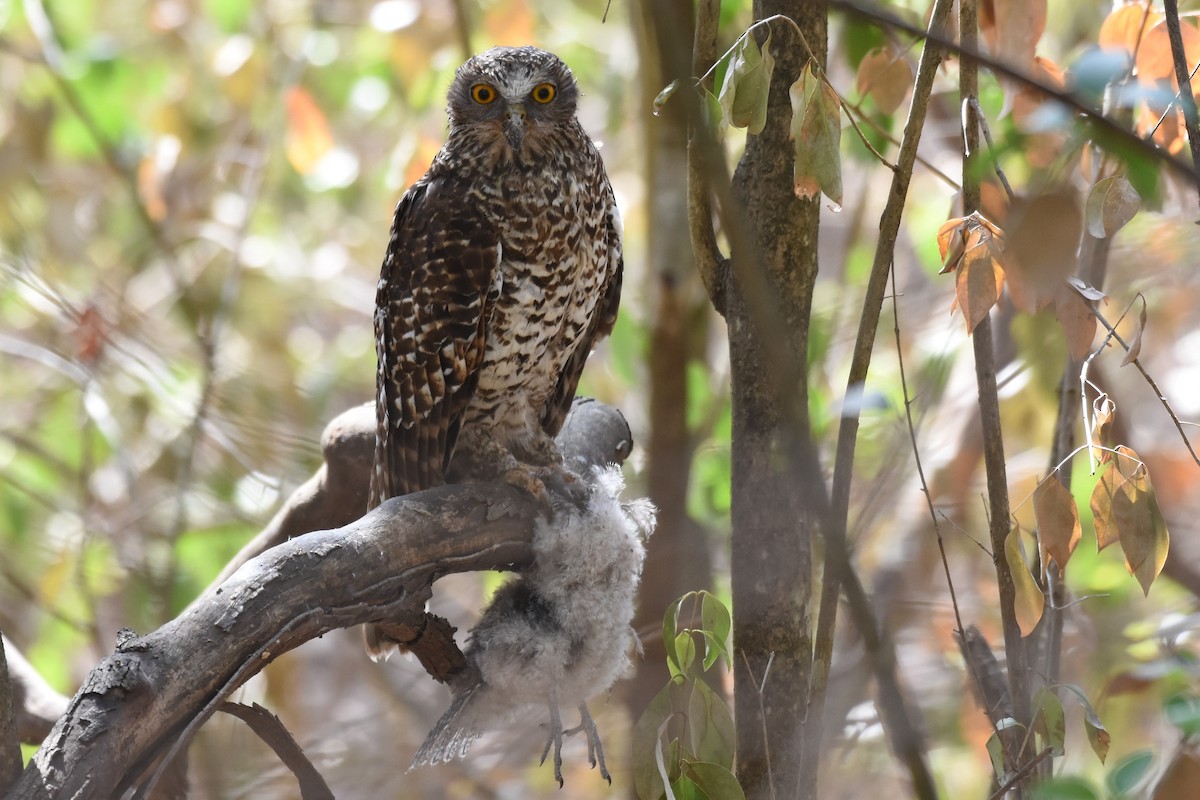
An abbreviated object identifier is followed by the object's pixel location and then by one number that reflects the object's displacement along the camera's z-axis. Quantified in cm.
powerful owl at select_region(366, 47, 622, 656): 1555
